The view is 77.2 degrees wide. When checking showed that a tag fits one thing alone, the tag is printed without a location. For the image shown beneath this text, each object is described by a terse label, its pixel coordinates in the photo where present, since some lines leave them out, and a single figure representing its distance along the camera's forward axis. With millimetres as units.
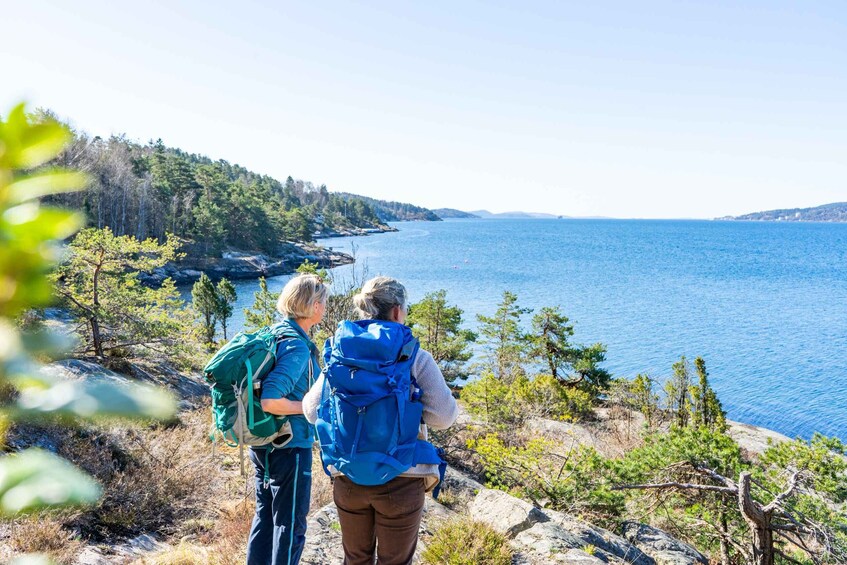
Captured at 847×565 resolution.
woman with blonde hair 2822
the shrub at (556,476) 6281
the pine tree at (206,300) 24406
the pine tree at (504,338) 19203
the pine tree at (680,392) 15586
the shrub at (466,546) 3799
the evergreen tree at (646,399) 15797
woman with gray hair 2486
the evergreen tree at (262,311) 13942
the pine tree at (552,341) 20422
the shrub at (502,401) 10289
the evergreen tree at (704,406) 14055
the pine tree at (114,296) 9656
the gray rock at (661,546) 5375
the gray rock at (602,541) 4832
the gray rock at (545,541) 4176
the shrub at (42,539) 3234
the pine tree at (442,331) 19250
